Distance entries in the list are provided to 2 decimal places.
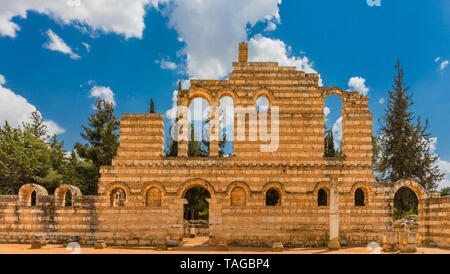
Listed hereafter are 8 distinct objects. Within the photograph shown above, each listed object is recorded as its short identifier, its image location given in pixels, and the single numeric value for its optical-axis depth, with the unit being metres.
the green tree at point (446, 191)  44.44
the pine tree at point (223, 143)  34.91
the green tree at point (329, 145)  32.06
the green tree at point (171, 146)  32.38
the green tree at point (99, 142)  30.52
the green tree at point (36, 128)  34.91
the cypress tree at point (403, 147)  26.94
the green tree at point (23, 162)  28.42
